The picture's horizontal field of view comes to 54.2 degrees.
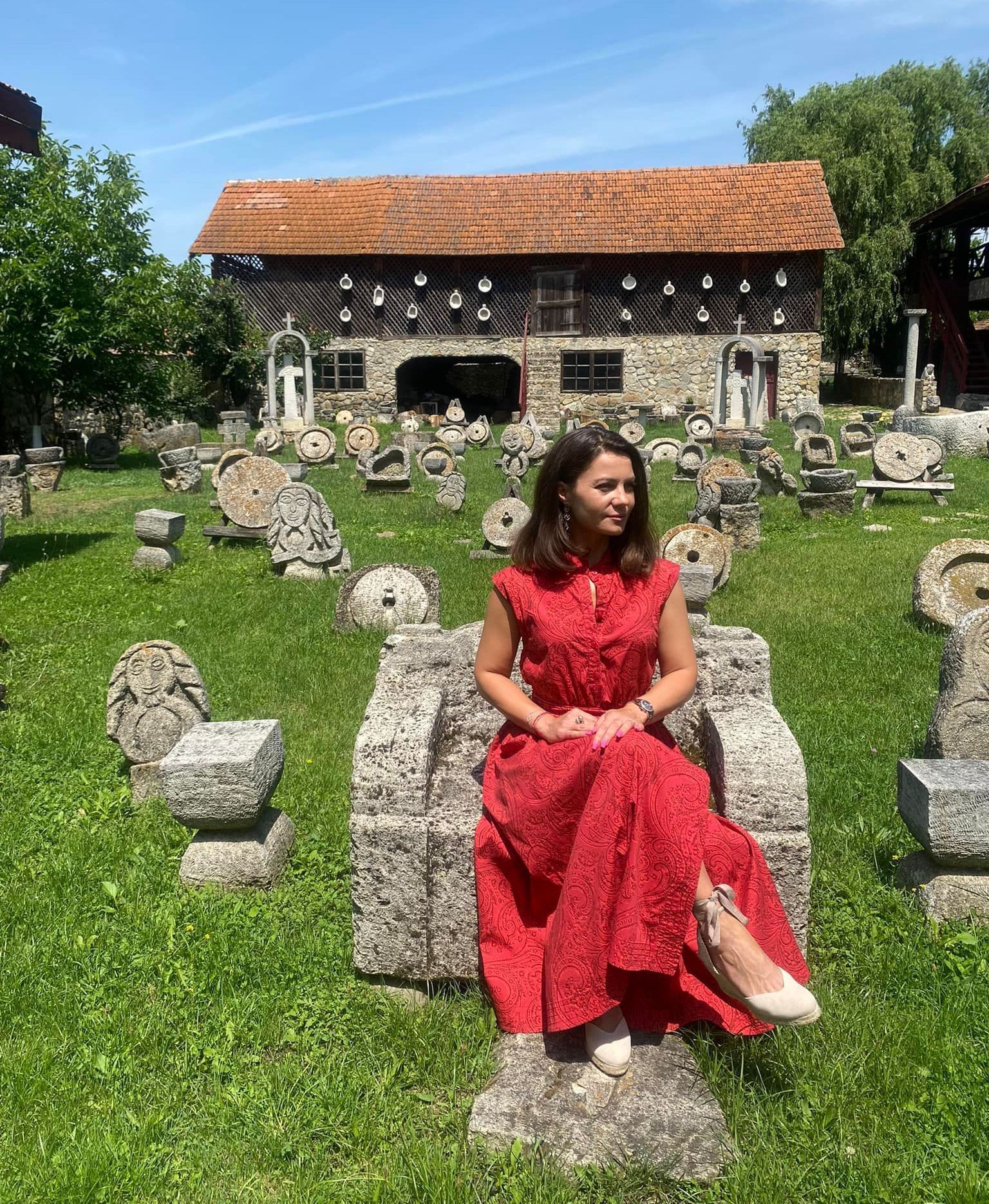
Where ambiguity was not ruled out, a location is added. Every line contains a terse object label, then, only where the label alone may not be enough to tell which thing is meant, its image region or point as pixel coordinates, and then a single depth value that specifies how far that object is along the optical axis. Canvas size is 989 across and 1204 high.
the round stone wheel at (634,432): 20.94
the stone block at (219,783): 3.99
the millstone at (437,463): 16.41
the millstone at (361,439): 20.89
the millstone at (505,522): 10.59
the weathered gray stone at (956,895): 3.63
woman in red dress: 2.64
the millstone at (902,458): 13.47
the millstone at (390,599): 7.91
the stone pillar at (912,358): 23.17
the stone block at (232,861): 4.08
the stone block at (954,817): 3.56
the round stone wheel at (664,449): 19.44
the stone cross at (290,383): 23.48
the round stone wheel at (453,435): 21.33
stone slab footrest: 2.53
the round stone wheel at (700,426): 22.00
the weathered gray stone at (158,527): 10.44
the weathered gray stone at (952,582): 7.32
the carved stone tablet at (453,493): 13.37
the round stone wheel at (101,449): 20.55
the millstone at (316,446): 19.14
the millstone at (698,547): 8.94
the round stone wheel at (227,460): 13.91
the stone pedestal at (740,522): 10.98
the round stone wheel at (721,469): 12.91
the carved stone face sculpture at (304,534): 9.93
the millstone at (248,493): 11.92
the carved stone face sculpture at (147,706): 5.05
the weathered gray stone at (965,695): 4.80
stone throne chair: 2.62
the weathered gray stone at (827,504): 12.57
